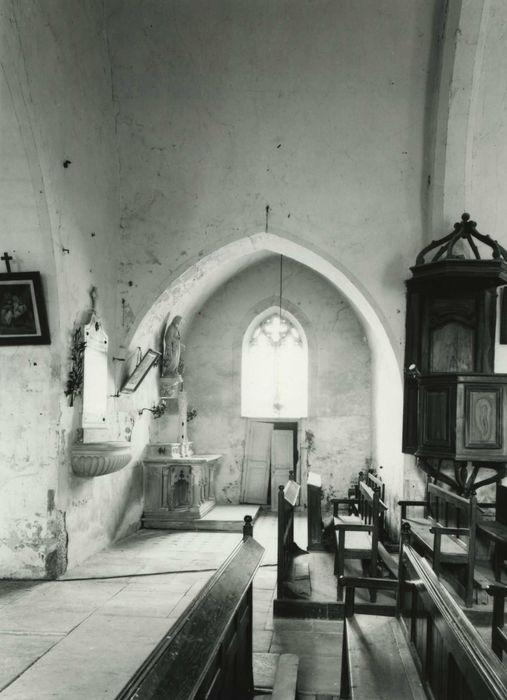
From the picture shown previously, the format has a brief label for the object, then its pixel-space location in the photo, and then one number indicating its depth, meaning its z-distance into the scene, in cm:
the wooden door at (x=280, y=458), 1102
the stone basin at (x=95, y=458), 659
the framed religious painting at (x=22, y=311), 633
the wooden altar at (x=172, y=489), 920
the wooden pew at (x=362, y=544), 580
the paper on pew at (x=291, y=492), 611
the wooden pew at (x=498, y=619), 380
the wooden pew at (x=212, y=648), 200
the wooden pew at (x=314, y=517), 753
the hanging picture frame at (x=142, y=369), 830
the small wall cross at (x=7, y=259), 633
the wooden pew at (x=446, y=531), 507
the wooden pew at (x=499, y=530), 519
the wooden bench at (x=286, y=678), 358
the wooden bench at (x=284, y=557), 562
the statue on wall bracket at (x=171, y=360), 973
